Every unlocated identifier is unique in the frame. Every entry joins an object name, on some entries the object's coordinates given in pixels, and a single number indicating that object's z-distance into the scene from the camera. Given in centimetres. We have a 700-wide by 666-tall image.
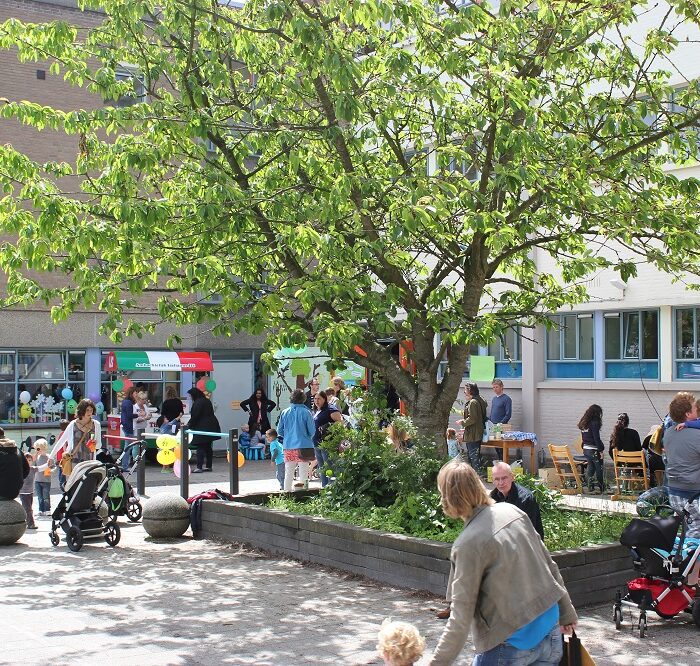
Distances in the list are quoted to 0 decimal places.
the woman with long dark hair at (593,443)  1814
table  2038
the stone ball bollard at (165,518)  1355
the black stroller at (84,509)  1303
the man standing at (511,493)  824
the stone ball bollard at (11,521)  1316
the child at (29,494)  1451
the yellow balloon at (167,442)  1825
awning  2773
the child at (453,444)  1952
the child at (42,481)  1485
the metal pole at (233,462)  1472
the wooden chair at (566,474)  1789
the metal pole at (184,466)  1603
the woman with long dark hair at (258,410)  2731
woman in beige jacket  458
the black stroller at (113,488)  1341
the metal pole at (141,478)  1830
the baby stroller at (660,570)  854
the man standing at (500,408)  2105
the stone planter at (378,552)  955
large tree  1062
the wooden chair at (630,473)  1683
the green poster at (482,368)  2270
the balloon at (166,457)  1917
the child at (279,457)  1798
